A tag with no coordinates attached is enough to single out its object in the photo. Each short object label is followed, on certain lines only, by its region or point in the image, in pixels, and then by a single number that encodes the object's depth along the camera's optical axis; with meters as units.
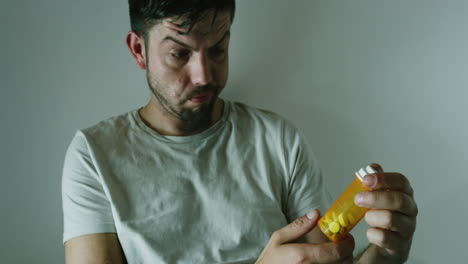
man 0.97
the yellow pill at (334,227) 0.73
